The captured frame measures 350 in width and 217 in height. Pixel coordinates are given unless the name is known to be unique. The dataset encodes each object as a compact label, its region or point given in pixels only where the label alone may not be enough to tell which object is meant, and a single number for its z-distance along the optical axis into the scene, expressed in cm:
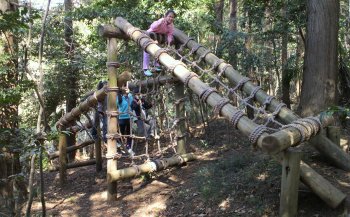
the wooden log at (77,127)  837
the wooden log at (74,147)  852
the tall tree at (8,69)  525
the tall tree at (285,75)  930
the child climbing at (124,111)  672
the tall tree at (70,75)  1152
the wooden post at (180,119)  750
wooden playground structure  383
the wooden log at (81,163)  847
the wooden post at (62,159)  786
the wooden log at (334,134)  502
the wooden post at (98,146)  769
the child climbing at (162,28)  657
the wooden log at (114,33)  607
